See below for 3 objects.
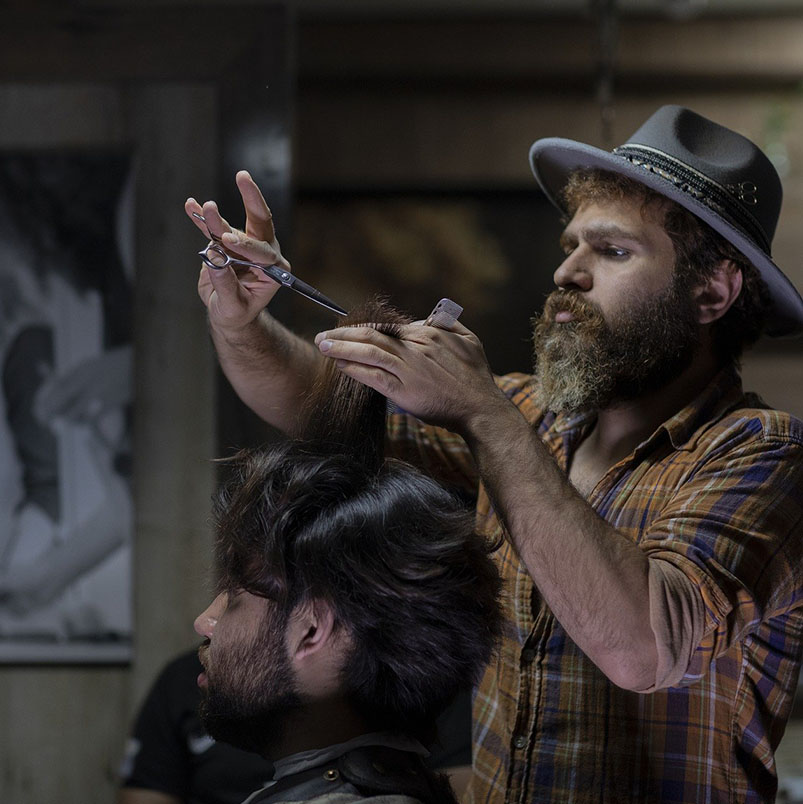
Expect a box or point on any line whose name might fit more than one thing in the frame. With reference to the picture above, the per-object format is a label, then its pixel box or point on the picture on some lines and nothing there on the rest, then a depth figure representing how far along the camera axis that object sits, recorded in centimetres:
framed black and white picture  272
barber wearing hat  172
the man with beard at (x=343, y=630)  174
